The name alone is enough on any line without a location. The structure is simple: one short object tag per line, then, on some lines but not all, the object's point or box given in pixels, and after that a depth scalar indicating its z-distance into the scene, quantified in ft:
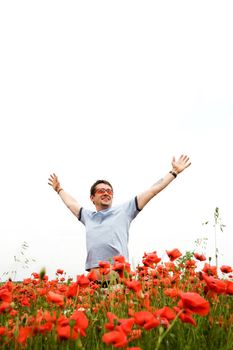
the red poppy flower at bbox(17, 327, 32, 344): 6.95
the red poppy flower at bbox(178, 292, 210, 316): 6.36
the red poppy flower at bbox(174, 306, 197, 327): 6.53
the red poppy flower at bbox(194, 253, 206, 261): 14.15
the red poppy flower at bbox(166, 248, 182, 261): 12.14
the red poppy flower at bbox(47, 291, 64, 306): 7.97
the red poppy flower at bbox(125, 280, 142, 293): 8.83
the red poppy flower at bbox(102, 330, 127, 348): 5.69
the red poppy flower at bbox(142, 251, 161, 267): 12.09
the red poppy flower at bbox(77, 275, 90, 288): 9.36
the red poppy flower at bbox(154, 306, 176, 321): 6.61
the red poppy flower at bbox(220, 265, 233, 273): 12.68
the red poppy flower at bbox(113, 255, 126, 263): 11.00
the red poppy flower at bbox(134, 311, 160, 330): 6.18
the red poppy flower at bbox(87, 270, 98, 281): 10.19
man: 18.38
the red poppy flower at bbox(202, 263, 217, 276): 11.60
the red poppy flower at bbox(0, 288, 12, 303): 8.46
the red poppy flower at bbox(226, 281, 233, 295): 8.55
